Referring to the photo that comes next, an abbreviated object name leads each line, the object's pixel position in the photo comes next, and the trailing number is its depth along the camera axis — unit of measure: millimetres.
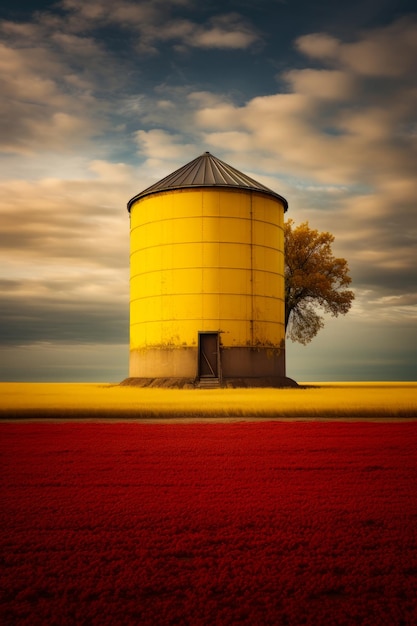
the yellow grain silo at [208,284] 29797
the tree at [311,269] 39344
